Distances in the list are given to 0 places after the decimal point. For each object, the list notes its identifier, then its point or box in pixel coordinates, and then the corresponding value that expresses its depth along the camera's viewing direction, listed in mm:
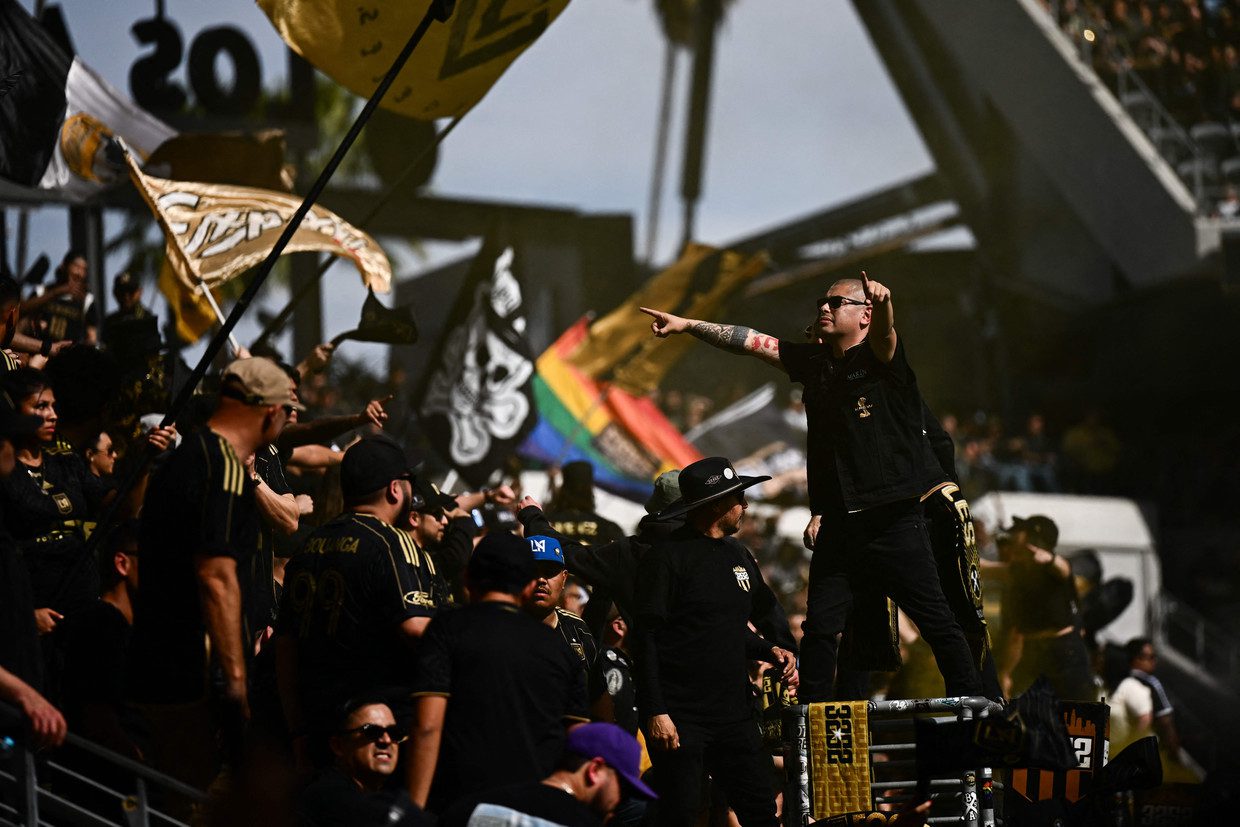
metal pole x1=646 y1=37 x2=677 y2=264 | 92125
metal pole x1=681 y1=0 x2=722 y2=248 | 89375
